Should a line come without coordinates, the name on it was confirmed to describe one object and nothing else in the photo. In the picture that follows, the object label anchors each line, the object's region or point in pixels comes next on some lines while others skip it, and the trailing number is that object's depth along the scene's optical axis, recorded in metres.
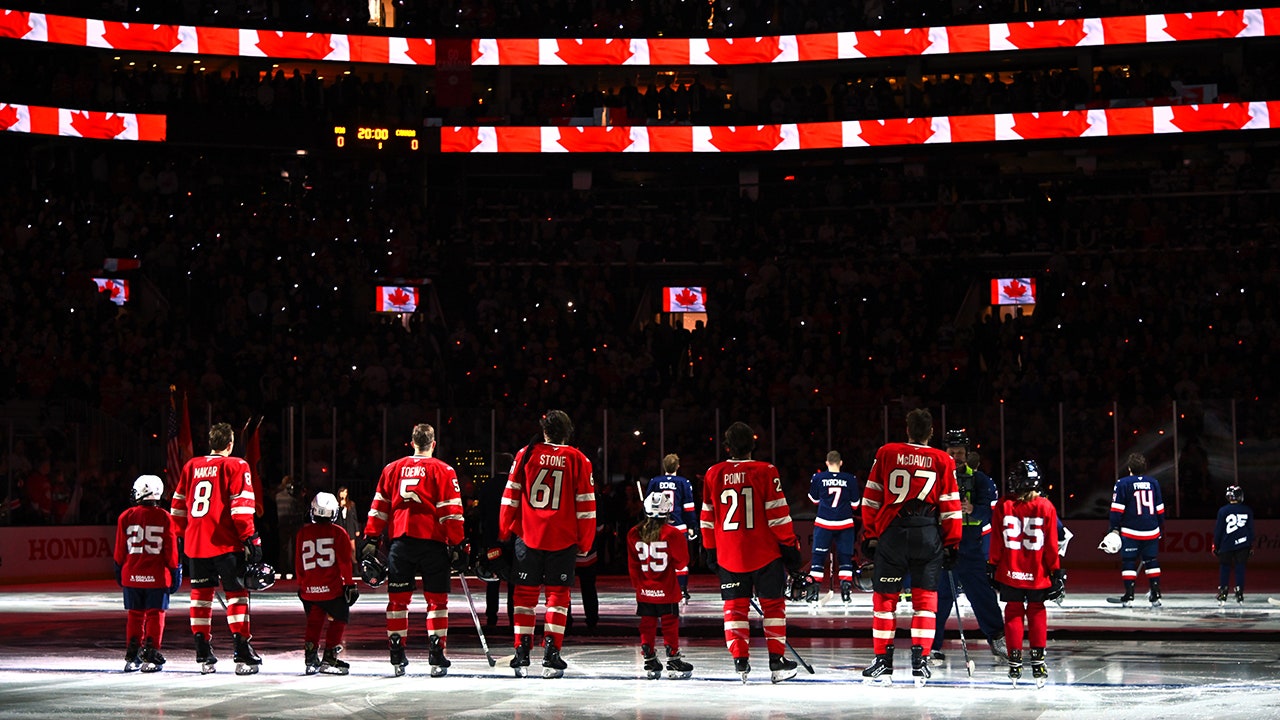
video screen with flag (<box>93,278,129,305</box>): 35.12
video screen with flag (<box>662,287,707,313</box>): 39.16
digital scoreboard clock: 40.12
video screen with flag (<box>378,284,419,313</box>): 37.06
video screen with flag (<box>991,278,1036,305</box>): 37.88
